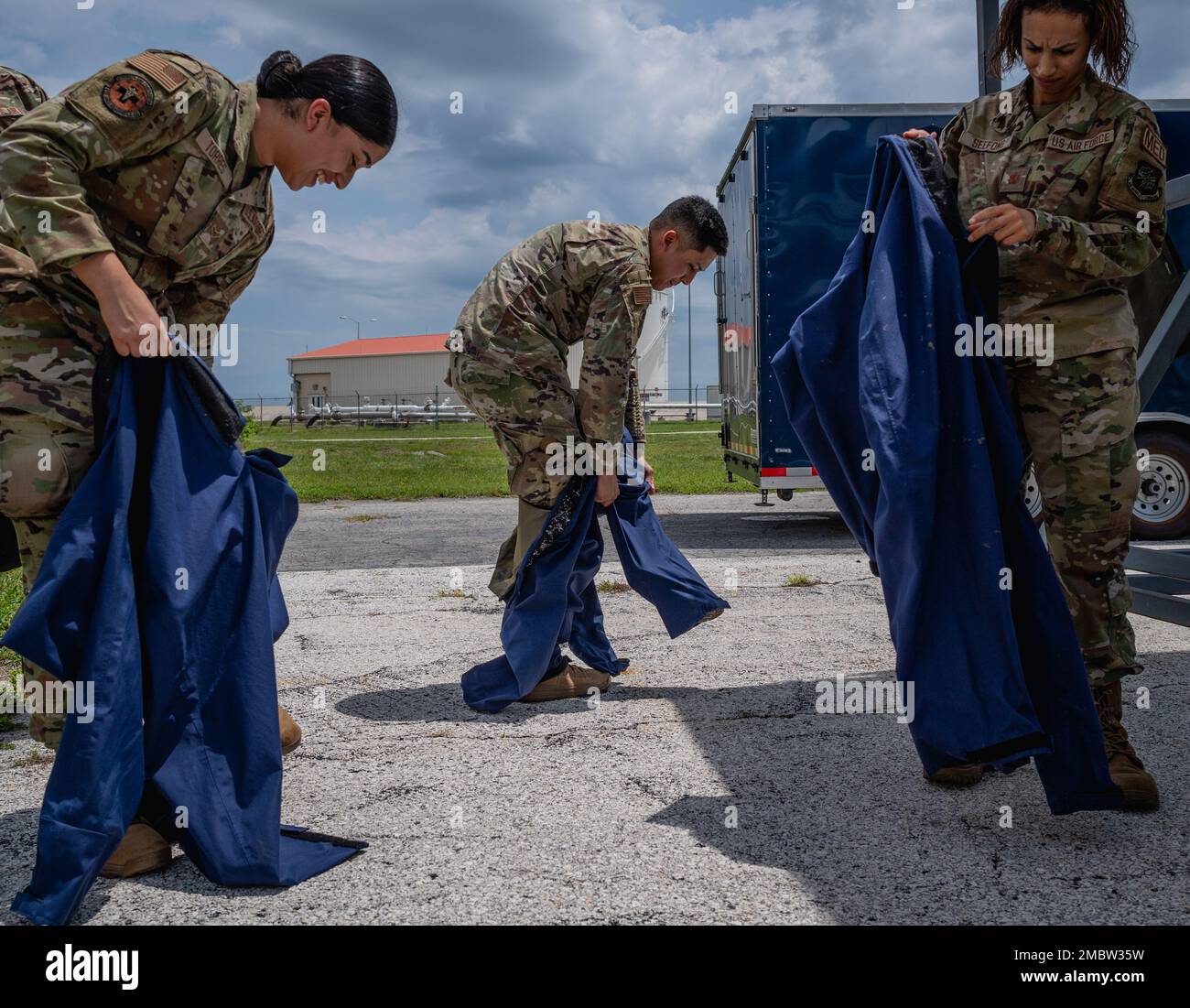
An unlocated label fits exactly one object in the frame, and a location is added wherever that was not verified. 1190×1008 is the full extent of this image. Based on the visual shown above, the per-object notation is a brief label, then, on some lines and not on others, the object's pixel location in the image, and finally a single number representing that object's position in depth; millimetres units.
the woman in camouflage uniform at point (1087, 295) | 2686
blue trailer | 8344
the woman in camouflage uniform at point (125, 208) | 2176
